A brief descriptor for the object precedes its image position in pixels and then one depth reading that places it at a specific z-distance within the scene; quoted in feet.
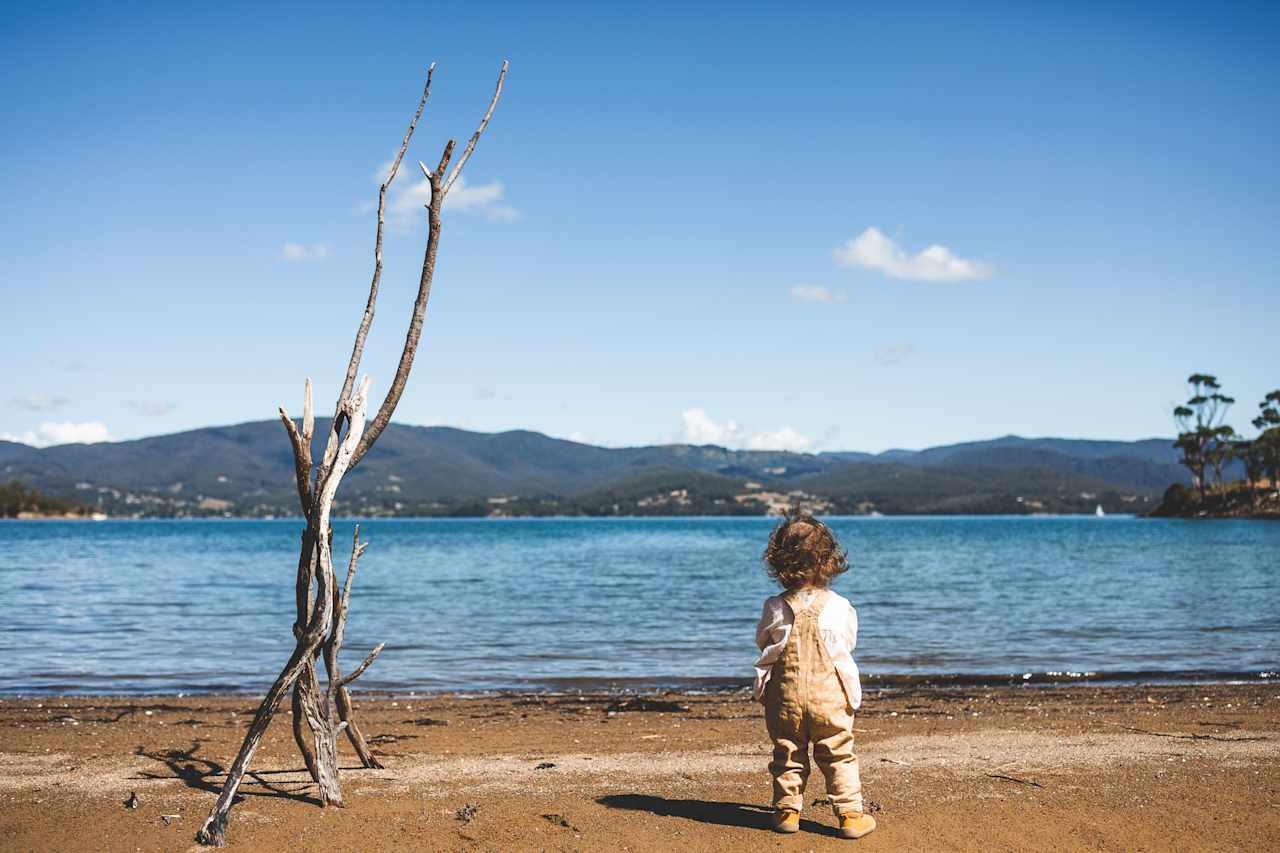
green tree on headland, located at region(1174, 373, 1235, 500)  412.16
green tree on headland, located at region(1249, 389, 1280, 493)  388.98
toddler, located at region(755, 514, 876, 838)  20.36
